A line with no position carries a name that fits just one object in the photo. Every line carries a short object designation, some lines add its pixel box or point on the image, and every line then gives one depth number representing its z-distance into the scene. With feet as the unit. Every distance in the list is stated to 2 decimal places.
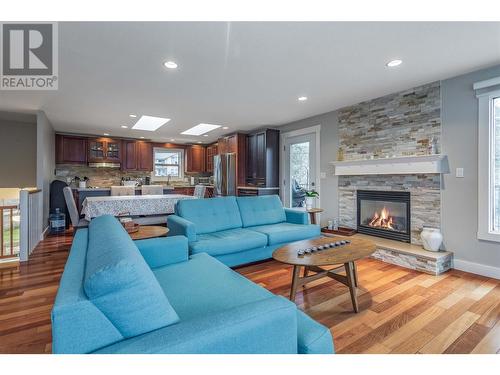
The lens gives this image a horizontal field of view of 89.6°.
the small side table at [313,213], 13.88
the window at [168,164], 26.32
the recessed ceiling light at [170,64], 8.66
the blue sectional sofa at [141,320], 2.61
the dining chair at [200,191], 20.61
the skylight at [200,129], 19.15
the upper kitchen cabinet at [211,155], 26.27
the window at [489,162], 9.26
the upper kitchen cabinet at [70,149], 21.01
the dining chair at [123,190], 20.77
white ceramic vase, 10.35
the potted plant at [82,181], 21.54
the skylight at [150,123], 16.87
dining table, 13.75
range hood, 22.26
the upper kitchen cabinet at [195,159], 27.32
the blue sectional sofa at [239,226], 9.23
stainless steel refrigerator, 21.03
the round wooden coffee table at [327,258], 6.59
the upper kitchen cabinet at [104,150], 22.15
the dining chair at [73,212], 13.98
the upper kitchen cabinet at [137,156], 23.80
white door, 16.74
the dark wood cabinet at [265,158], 18.93
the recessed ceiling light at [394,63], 8.64
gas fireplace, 11.95
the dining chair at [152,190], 21.36
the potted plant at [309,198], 14.53
